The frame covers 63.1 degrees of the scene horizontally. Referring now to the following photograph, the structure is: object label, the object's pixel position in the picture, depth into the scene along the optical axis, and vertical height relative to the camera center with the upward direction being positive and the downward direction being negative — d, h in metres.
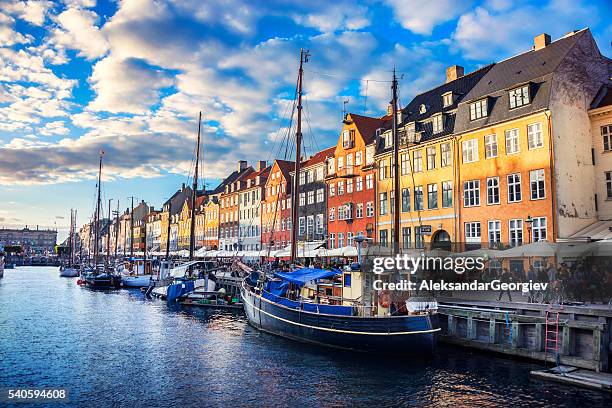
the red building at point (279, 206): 67.94 +7.24
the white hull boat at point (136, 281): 72.00 -3.50
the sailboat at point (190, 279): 49.56 -2.30
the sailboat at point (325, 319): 21.92 -3.12
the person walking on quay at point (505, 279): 26.31 -1.21
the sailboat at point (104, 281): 72.56 -3.57
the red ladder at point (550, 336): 20.39 -3.29
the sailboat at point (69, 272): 110.72 -3.45
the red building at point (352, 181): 51.16 +8.11
